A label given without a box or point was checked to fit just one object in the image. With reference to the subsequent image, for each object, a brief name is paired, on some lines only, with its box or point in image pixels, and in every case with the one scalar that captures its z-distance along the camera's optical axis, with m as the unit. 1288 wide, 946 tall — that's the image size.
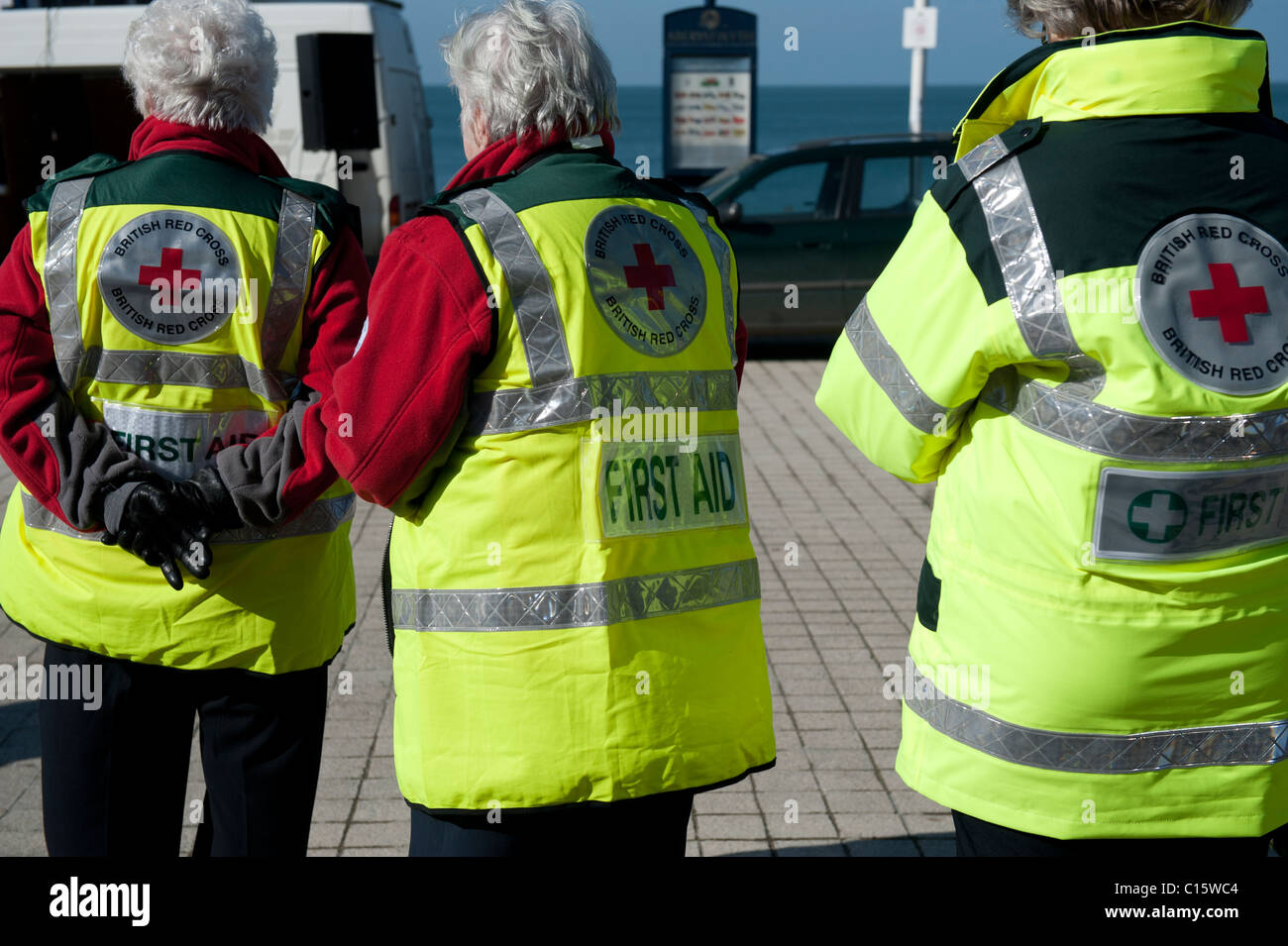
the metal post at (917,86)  13.55
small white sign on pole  13.16
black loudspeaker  6.71
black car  11.49
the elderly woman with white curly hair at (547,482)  1.94
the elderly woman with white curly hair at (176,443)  2.38
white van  12.26
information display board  15.50
